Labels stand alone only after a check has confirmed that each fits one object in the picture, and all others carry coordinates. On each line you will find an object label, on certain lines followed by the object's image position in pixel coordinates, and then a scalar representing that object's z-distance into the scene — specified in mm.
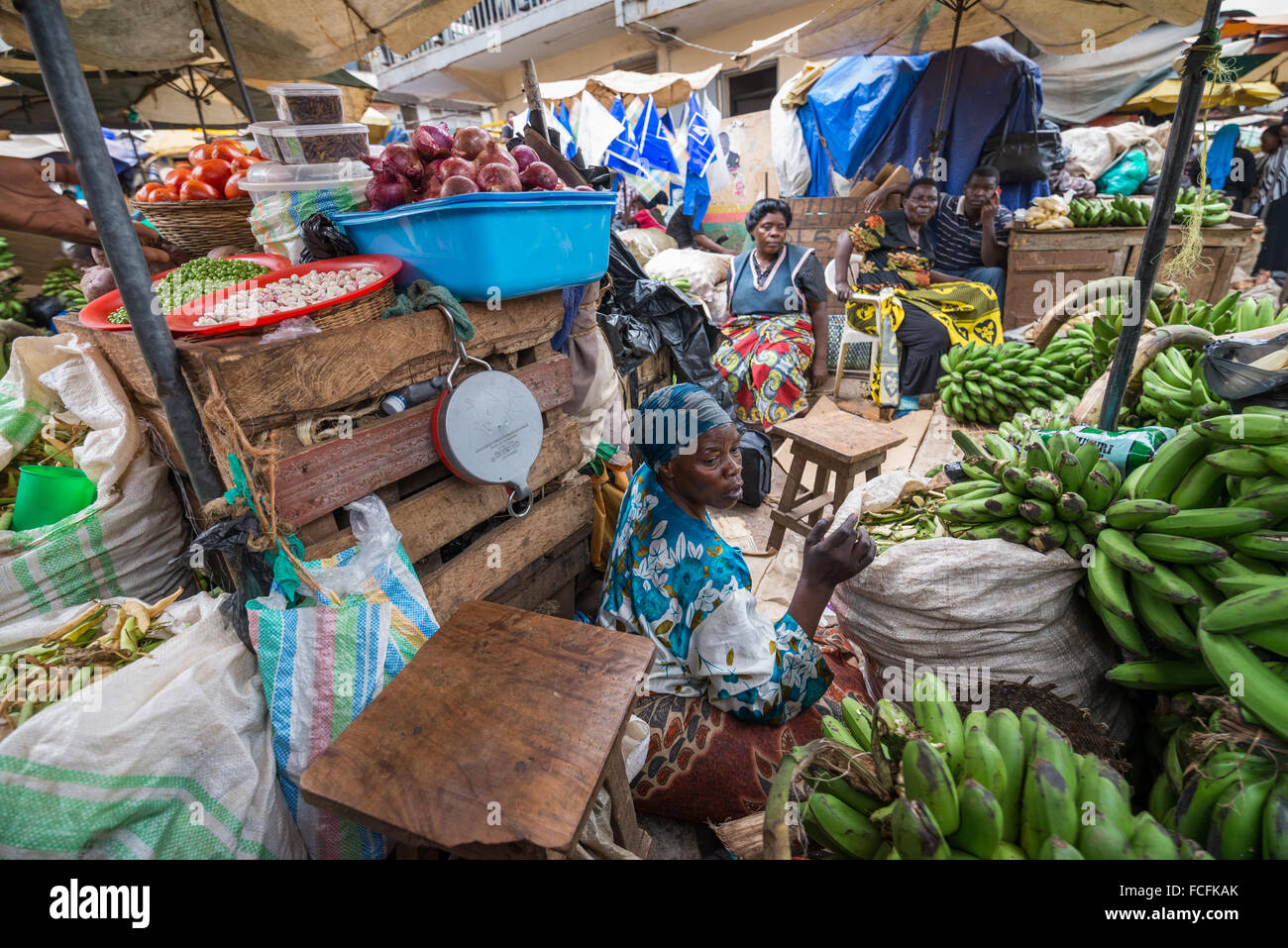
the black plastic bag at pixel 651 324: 3662
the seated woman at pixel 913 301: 5133
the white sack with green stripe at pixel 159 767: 1048
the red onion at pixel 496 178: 1722
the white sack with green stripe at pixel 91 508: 1581
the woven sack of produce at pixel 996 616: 1848
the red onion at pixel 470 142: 1856
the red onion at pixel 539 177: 1911
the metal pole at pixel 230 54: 2648
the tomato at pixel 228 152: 2117
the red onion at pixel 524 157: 2035
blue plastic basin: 1568
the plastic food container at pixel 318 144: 1901
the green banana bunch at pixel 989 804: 959
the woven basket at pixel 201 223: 1971
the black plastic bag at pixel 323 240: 1817
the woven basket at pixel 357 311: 1500
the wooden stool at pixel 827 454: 3178
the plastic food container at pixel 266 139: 1878
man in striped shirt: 5672
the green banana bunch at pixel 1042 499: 1840
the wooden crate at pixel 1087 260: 5387
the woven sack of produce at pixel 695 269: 6234
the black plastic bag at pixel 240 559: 1337
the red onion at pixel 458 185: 1656
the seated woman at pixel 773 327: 4688
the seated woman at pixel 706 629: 1750
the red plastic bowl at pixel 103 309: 1507
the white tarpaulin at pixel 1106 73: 8461
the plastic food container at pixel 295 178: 1820
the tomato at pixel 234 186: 1987
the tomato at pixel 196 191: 2012
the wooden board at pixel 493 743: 997
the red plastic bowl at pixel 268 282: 1377
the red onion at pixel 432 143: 1836
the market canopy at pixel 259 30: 3016
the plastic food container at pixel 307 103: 1905
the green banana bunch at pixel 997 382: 3643
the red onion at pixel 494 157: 1841
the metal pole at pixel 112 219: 1048
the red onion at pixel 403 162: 1812
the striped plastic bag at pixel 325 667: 1342
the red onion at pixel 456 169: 1750
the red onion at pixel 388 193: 1775
